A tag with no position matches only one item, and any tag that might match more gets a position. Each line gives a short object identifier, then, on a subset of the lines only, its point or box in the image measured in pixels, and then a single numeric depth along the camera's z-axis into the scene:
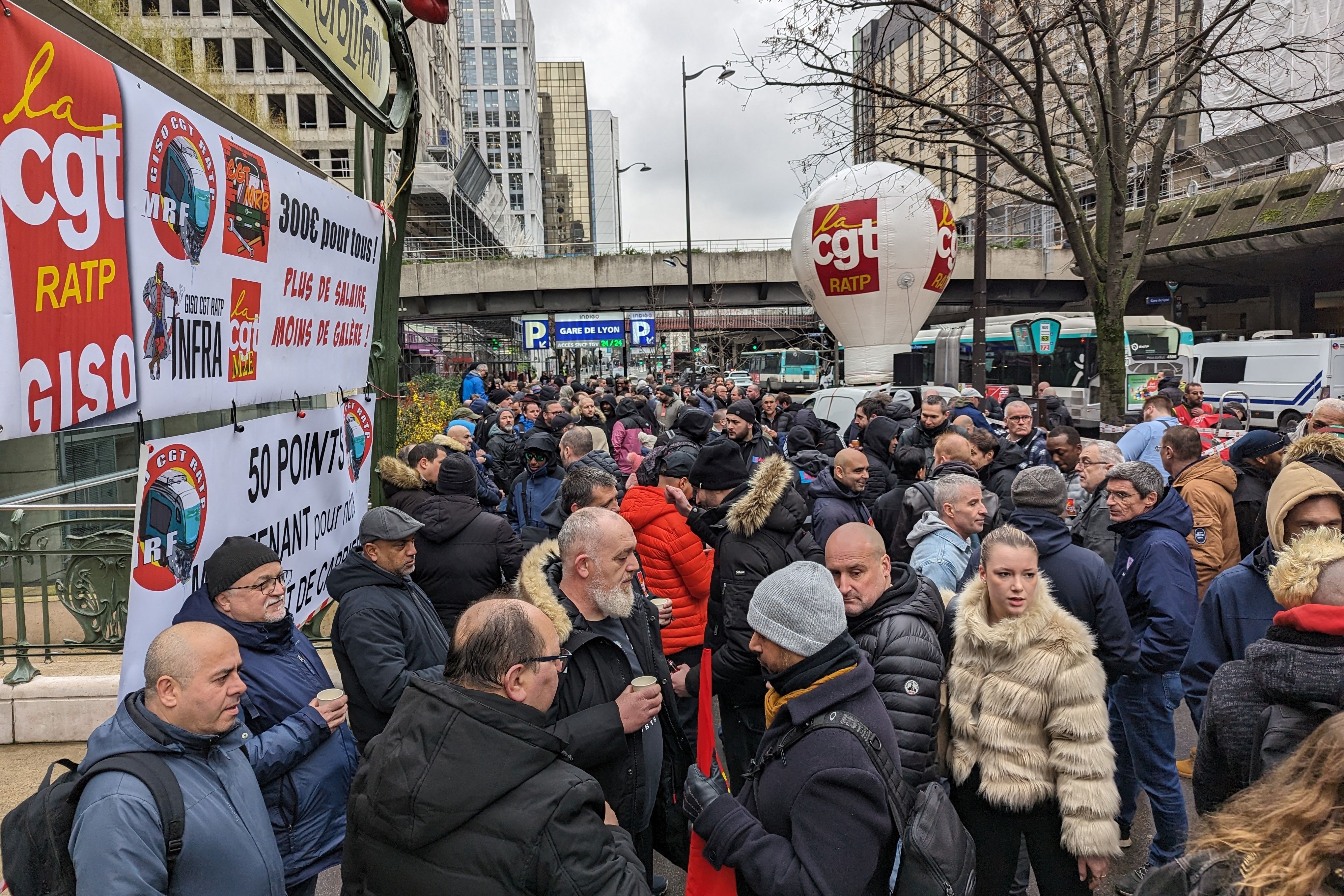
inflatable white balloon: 19.53
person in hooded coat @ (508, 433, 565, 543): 7.61
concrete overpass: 34.97
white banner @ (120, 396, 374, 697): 2.67
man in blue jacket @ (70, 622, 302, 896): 2.04
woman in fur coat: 3.10
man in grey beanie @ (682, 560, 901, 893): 2.31
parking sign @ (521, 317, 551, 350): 27.89
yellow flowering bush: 13.72
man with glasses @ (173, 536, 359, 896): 2.78
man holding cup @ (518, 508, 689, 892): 2.87
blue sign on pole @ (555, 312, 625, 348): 29.75
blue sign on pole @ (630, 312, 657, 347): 30.16
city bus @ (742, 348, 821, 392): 45.53
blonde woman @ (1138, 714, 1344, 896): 1.59
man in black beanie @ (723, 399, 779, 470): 8.56
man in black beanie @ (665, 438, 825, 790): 4.05
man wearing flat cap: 3.33
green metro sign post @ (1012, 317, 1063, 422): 14.08
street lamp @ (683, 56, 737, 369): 30.81
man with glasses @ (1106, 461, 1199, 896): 4.09
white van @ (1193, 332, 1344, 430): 21.50
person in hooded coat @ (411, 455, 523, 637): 4.59
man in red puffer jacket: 4.65
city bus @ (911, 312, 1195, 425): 26.06
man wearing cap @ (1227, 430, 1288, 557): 5.59
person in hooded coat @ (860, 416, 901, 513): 7.47
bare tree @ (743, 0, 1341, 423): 10.74
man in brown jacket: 5.30
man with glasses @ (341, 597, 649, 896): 1.89
